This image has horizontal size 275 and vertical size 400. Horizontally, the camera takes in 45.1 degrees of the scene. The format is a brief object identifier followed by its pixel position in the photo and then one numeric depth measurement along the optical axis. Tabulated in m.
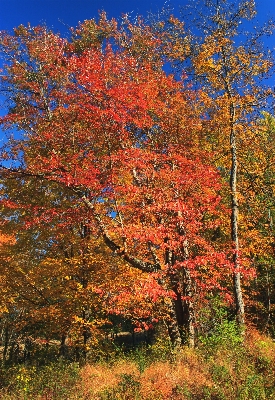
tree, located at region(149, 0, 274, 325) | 15.54
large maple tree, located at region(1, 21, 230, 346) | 12.98
